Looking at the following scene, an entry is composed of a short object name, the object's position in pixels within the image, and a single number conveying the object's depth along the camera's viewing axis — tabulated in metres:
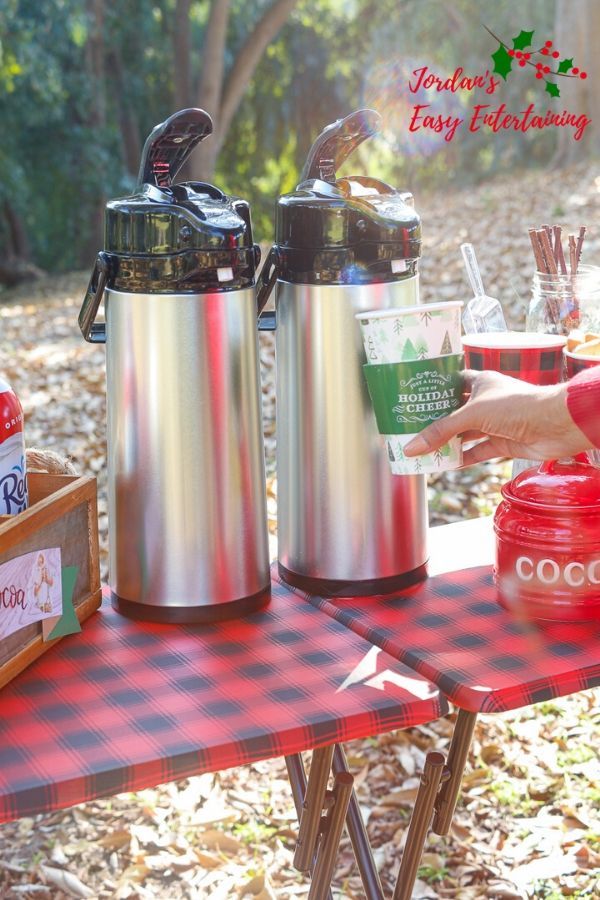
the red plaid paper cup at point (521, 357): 1.30
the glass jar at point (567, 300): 1.38
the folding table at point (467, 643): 1.05
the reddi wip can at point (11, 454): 1.09
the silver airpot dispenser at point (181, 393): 1.11
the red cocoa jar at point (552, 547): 1.16
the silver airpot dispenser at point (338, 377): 1.17
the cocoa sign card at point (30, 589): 1.06
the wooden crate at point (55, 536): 1.06
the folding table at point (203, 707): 0.93
